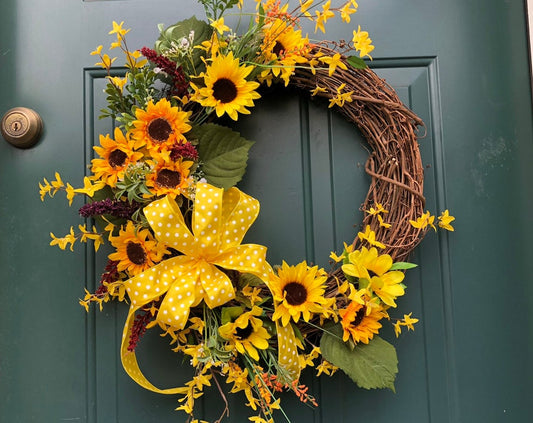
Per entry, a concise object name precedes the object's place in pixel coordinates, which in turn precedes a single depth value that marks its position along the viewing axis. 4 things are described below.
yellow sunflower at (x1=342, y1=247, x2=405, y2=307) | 0.93
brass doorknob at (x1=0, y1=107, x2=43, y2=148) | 1.07
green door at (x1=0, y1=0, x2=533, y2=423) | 1.05
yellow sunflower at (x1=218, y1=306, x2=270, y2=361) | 0.89
